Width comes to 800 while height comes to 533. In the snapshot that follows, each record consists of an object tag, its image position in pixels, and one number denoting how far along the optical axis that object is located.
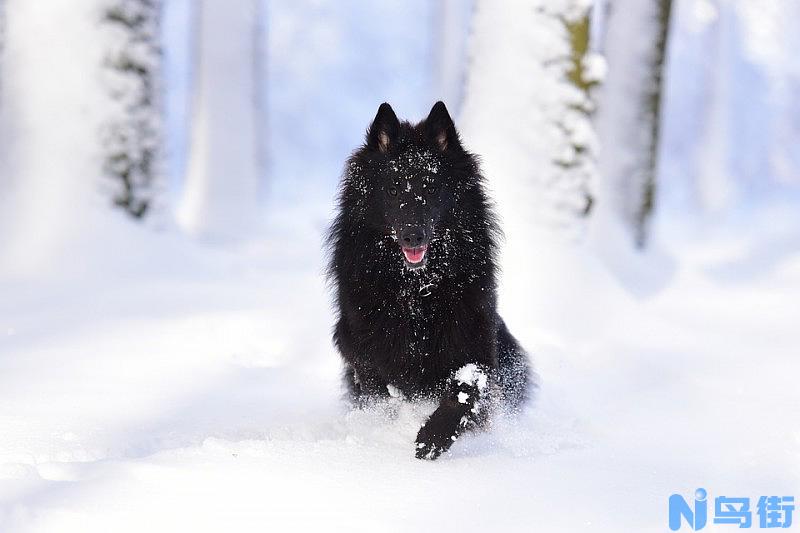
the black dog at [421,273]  8.31
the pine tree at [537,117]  14.66
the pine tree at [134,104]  16.05
